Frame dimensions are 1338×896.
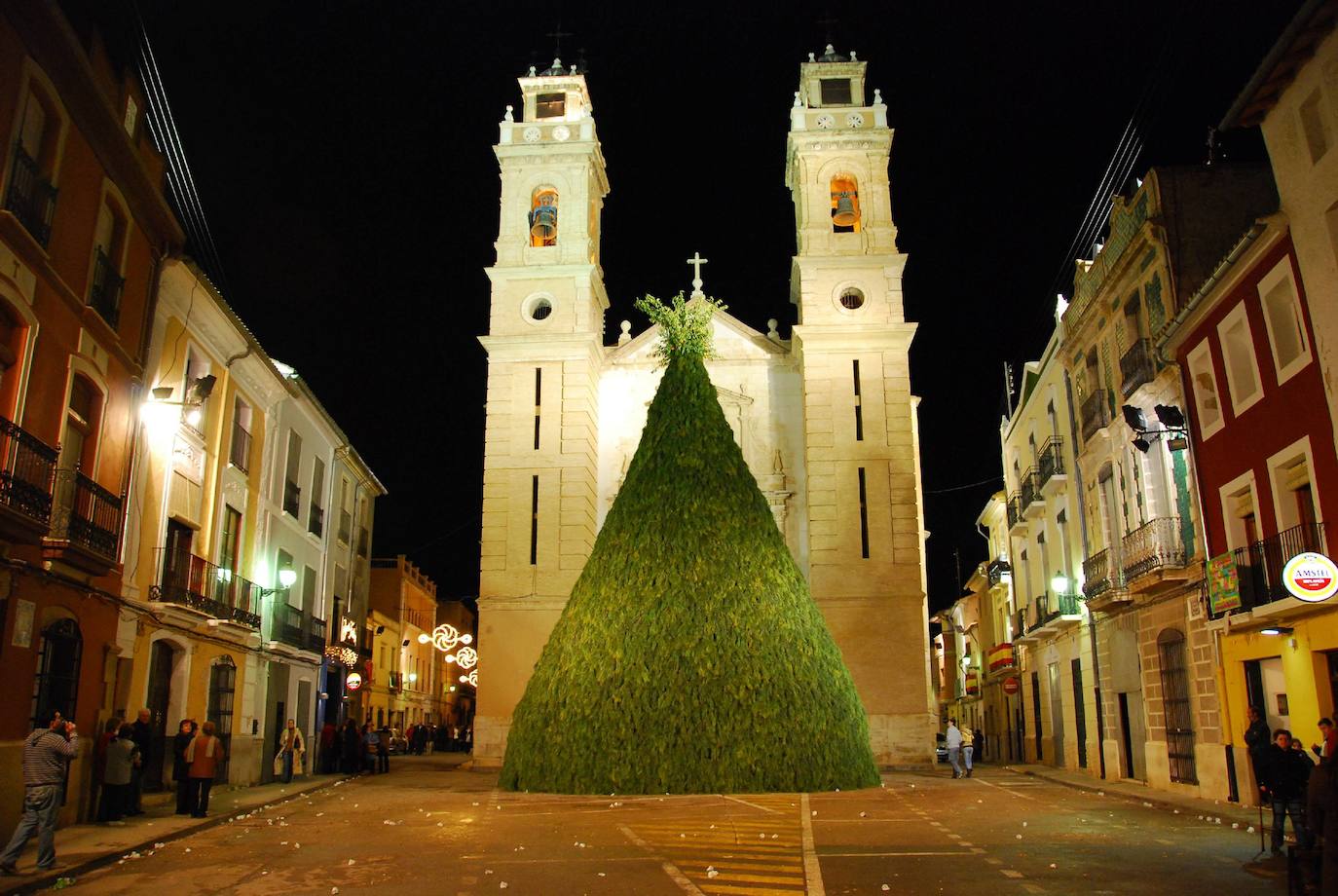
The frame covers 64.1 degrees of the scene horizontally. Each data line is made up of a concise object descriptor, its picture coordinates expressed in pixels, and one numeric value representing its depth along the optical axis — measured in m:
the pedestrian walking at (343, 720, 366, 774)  28.48
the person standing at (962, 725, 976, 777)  25.72
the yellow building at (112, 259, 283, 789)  17.62
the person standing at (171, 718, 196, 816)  16.08
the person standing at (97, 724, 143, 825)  14.77
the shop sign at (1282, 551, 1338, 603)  13.38
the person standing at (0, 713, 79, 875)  10.41
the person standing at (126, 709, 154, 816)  15.84
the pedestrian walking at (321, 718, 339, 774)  28.02
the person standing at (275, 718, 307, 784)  23.60
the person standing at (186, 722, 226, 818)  15.87
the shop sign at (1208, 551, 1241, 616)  16.27
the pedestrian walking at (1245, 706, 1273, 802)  11.04
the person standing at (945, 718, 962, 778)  25.48
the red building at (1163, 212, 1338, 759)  14.69
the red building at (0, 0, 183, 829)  12.59
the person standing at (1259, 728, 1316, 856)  10.70
